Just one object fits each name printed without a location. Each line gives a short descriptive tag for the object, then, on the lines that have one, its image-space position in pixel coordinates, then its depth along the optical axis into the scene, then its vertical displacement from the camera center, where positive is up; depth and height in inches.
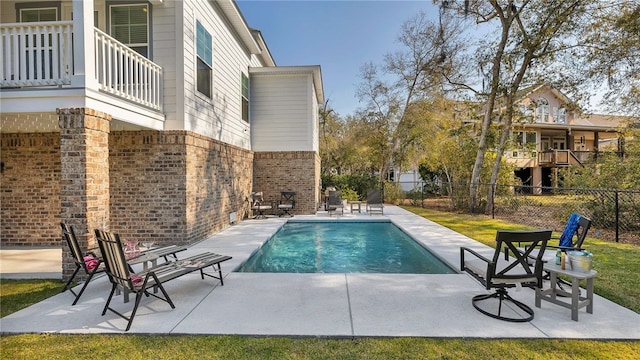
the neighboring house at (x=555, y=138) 953.5 +140.1
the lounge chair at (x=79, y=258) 157.4 -43.8
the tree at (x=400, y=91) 727.7 +225.5
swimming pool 237.6 -72.1
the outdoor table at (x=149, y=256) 154.2 -43.3
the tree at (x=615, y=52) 368.2 +166.3
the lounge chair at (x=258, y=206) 467.8 -43.4
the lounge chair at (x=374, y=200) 542.6 -39.9
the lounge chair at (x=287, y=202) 490.0 -40.5
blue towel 160.2 -29.1
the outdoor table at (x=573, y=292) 133.2 -54.7
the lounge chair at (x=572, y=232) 150.7 -28.8
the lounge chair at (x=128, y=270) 132.3 -46.0
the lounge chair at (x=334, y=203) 516.1 -44.2
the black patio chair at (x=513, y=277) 131.3 -45.0
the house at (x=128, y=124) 183.9 +44.2
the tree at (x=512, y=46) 434.6 +207.8
